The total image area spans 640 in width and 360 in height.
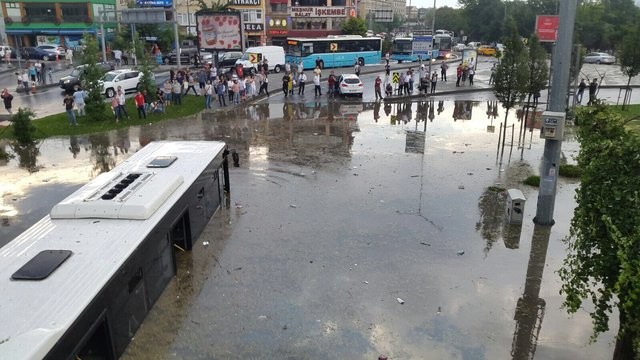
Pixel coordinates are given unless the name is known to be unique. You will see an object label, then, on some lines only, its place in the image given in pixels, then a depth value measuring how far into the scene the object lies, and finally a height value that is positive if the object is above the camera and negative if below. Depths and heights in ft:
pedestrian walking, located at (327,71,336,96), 105.09 -10.05
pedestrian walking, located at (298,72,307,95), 107.34 -9.86
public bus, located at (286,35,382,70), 148.25 -5.30
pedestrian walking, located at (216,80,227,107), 94.48 -10.19
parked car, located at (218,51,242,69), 146.51 -7.23
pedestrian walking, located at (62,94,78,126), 77.61 -10.84
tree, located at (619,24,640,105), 89.92 -3.95
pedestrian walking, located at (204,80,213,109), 91.20 -10.39
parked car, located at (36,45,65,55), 173.07 -4.88
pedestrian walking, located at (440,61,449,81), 131.15 -9.65
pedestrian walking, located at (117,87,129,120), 81.20 -10.21
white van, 137.80 -6.53
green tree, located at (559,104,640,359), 18.46 -6.99
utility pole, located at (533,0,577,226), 40.27 -5.15
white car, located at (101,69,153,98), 102.17 -9.01
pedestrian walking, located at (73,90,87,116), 82.07 -9.74
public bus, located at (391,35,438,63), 178.19 -6.16
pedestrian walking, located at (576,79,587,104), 98.93 -10.94
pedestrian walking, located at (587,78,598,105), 92.29 -9.56
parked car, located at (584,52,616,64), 186.70 -9.47
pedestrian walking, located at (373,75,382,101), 102.47 -10.03
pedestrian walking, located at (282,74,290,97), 105.50 -10.03
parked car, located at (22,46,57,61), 170.56 -6.55
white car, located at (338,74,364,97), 103.86 -10.13
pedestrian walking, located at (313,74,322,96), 105.09 -9.63
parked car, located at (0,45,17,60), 175.19 -5.77
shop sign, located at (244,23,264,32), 212.68 +1.68
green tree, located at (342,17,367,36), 212.23 +1.51
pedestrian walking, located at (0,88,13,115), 84.23 -9.91
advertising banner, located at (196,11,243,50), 114.73 +0.53
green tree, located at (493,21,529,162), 68.54 -5.33
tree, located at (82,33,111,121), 78.59 -7.53
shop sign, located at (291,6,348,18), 218.38 +7.84
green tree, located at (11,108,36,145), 67.51 -11.35
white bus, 18.54 -9.29
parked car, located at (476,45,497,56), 224.74 -8.19
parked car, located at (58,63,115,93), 108.78 -9.90
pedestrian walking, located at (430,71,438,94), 110.08 -9.87
